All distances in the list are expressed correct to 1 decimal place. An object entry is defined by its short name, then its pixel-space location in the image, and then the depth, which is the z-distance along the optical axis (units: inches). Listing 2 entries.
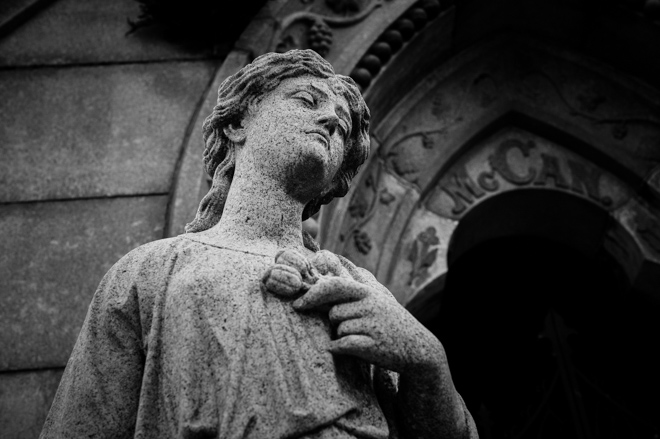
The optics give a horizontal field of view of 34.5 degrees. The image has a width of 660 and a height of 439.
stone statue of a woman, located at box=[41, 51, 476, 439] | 103.3
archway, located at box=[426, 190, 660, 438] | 213.0
